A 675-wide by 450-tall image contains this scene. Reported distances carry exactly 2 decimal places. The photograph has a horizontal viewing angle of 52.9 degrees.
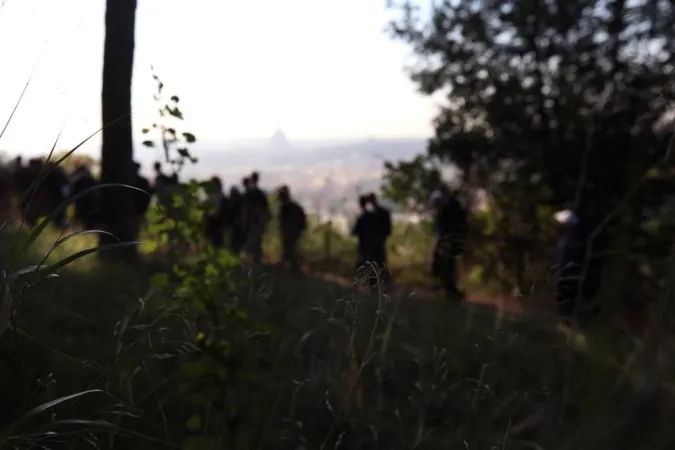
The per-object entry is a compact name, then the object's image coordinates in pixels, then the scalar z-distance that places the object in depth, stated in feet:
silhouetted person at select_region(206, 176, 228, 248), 30.63
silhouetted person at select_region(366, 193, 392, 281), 24.38
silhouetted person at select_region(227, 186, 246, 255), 31.91
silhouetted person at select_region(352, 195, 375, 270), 24.76
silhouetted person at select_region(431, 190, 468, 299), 25.61
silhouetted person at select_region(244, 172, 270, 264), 30.99
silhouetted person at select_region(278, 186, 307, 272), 29.81
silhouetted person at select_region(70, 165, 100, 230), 23.56
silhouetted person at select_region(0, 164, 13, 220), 29.22
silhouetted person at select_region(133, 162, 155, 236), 24.20
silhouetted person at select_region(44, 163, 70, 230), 29.78
